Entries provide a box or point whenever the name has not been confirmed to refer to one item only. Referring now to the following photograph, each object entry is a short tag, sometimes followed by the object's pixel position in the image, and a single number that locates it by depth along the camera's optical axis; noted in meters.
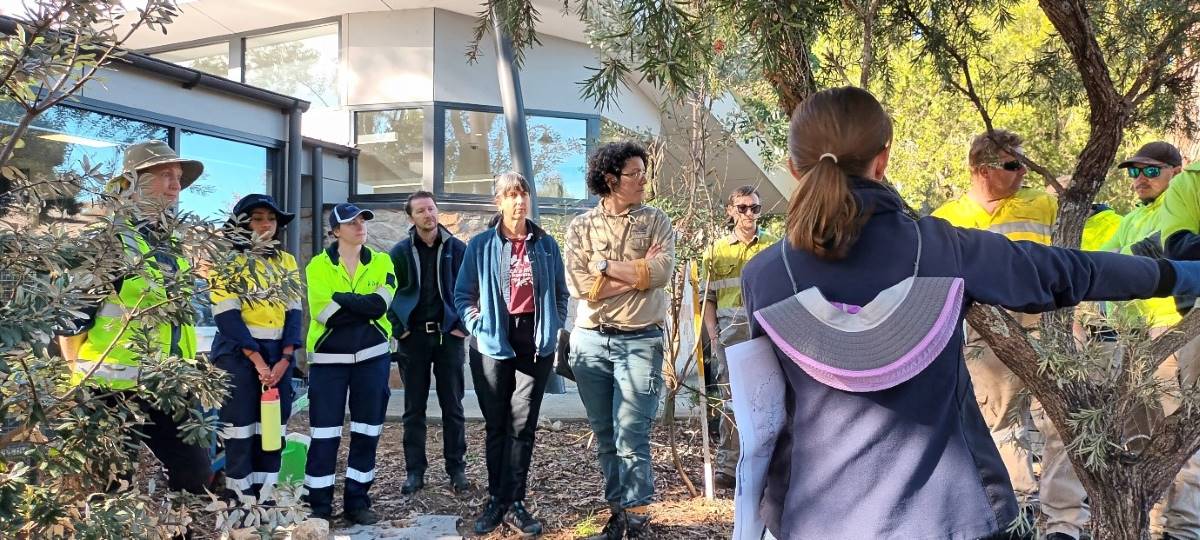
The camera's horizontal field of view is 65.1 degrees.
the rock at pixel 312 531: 4.69
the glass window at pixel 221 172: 9.48
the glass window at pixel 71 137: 7.61
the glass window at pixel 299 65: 12.62
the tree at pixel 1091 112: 2.49
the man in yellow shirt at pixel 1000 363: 4.37
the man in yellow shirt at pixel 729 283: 6.38
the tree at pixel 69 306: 2.17
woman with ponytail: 1.94
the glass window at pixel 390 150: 12.37
